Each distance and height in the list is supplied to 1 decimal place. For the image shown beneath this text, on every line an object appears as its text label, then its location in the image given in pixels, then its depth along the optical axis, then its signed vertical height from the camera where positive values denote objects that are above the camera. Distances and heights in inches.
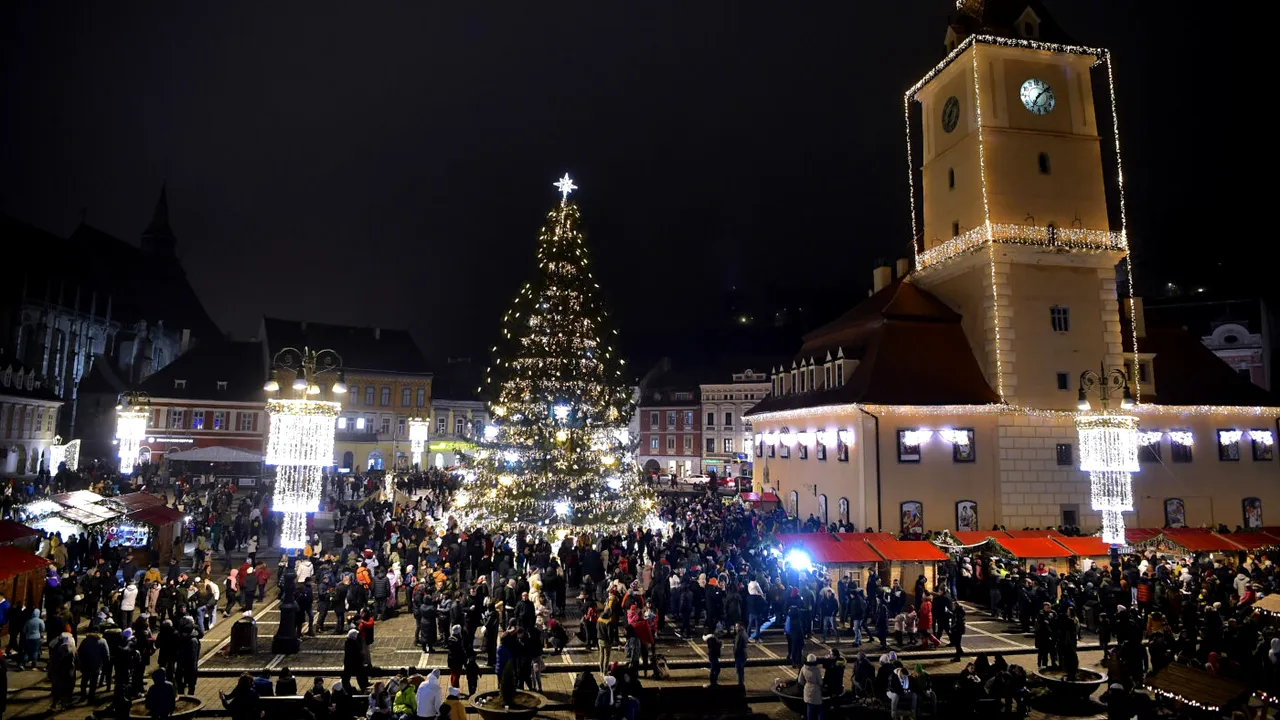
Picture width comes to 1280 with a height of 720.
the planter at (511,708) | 484.4 -150.5
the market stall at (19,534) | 768.9 -62.0
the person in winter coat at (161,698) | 454.3 -133.0
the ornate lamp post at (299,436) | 837.8 +42.6
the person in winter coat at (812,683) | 481.4 -132.2
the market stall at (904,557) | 821.2 -89.1
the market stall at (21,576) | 644.1 -89.8
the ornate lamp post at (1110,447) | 956.6 +34.2
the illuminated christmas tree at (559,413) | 1051.3 +84.9
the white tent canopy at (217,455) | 1813.5 +44.5
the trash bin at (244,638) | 635.5 -135.9
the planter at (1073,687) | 544.1 -152.0
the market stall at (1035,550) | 894.4 -89.2
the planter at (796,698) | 502.0 -150.9
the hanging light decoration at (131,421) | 1096.0 +76.3
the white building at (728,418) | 2689.5 +200.1
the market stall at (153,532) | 941.8 -72.7
